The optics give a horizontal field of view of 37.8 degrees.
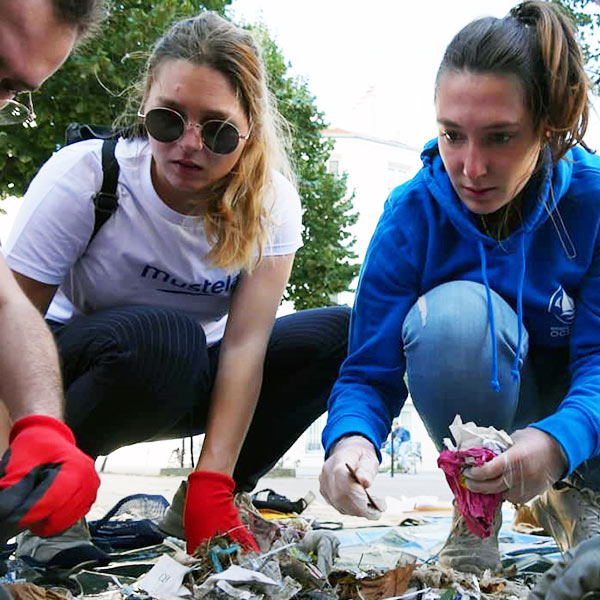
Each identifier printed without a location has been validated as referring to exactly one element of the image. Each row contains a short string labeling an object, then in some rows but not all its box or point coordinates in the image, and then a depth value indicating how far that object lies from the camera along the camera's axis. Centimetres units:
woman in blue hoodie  156
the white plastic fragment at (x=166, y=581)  138
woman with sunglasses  185
